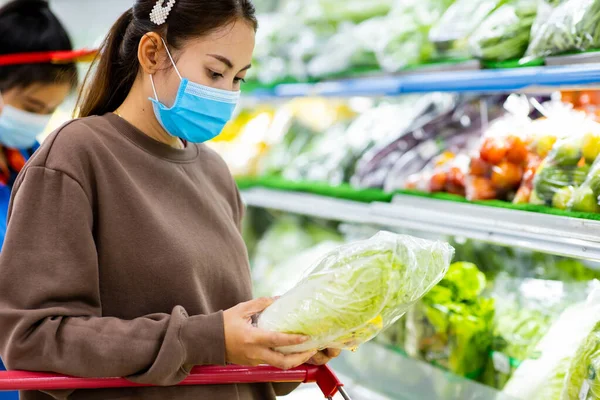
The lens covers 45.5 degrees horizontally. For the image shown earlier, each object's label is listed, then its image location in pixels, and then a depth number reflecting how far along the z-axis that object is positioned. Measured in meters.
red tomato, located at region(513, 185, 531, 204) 2.52
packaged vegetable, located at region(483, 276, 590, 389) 2.59
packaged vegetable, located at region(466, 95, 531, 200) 2.65
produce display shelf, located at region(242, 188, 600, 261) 2.13
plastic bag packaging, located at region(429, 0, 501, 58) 3.01
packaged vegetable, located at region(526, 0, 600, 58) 2.34
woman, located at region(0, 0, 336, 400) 1.47
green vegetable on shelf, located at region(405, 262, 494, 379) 2.71
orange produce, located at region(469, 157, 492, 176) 2.73
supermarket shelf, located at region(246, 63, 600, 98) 2.29
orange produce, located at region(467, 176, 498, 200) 2.67
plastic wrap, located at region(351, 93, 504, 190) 3.22
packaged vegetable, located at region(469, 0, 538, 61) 2.73
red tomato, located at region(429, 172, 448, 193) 2.90
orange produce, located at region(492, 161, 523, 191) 2.64
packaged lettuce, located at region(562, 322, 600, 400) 2.00
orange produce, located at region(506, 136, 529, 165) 2.65
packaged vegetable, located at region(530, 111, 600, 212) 2.31
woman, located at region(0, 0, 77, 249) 2.56
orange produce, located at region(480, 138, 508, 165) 2.70
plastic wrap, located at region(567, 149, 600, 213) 2.20
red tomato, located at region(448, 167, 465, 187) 2.84
